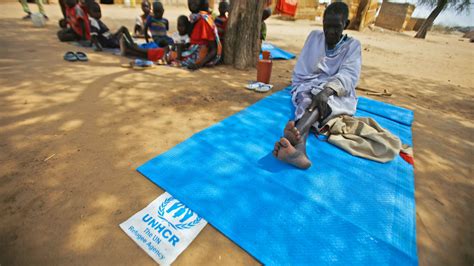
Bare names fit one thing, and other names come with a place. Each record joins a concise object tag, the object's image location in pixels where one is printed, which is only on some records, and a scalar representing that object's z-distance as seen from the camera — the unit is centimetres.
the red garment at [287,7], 1438
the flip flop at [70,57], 399
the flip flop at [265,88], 346
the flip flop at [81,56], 407
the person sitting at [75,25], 488
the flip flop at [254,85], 351
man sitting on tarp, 196
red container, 355
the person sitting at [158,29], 498
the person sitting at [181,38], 430
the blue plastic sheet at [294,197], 128
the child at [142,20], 548
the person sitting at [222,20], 446
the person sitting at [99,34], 476
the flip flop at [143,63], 400
